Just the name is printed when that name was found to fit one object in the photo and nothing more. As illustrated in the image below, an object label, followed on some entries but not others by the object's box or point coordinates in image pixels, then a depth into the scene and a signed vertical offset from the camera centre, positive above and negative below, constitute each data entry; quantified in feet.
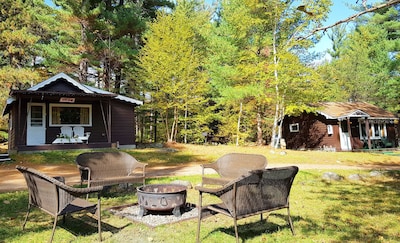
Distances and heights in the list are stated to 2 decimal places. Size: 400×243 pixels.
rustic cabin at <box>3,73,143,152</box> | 44.09 +4.87
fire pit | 14.02 -2.95
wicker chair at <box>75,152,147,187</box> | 18.02 -1.68
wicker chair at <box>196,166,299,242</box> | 10.41 -2.15
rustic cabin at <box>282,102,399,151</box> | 67.26 +1.79
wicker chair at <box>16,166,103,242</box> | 10.69 -1.93
